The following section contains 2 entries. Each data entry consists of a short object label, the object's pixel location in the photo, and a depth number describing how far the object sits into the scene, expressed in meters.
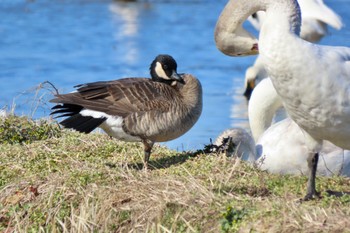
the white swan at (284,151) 17.23
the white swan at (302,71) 11.90
